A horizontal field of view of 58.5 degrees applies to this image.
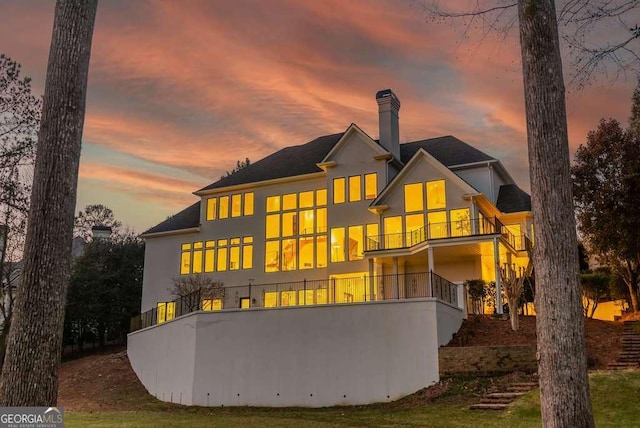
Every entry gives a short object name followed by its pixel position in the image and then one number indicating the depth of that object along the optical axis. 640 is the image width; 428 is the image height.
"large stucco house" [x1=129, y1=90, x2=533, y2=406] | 18.84
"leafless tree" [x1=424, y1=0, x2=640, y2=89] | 7.95
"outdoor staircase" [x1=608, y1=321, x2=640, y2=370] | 16.24
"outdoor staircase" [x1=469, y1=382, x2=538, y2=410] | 13.84
